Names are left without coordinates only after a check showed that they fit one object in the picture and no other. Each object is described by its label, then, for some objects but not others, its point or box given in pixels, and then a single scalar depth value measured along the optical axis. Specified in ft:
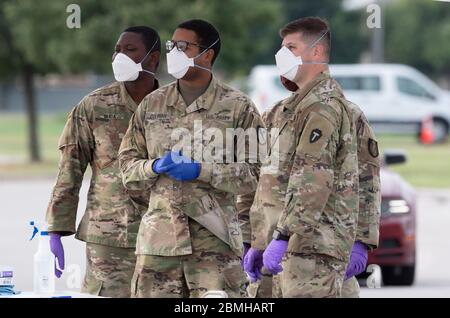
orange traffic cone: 114.75
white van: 128.06
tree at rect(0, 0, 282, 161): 81.15
